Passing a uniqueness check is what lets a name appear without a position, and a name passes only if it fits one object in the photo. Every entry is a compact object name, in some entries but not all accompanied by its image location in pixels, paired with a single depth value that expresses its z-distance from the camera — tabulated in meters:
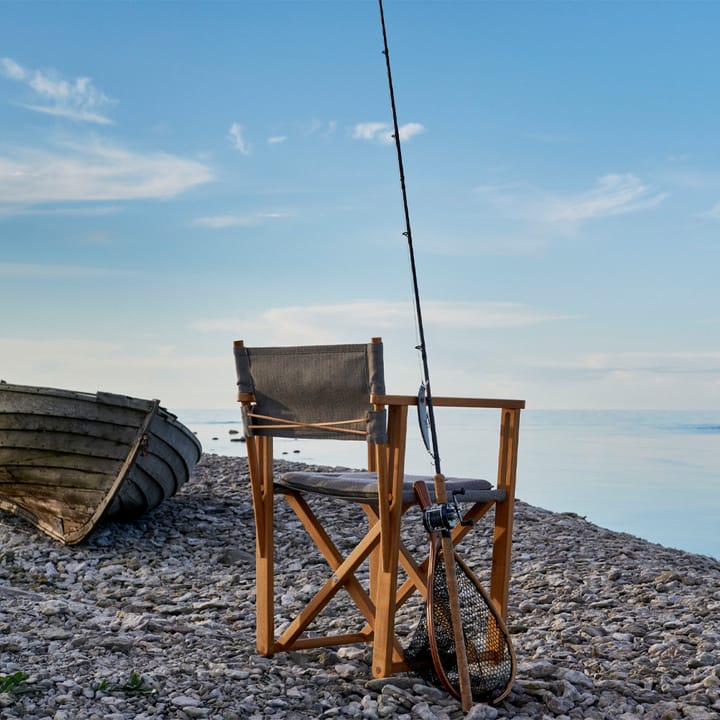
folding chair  3.65
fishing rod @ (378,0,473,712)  3.56
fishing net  3.69
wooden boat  7.19
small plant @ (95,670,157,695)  3.55
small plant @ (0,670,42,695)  3.44
